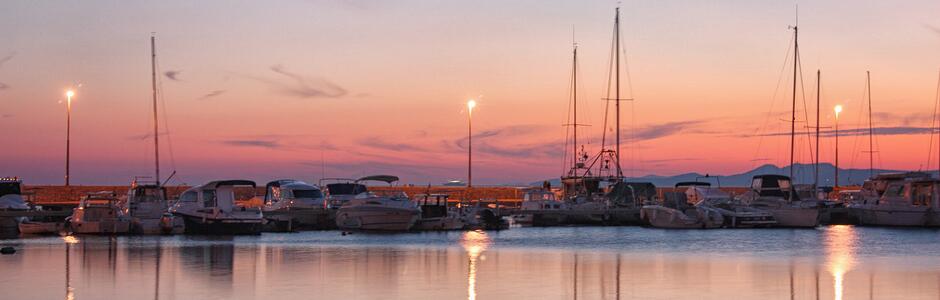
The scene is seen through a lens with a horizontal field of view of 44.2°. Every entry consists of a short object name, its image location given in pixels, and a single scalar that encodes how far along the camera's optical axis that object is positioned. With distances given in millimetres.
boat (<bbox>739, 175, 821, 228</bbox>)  65625
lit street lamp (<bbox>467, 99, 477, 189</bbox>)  85188
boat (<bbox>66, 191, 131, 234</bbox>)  53500
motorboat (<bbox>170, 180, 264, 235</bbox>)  51906
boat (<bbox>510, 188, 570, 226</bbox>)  70562
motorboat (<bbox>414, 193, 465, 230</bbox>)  59188
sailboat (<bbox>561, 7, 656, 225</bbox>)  72312
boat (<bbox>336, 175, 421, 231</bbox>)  57728
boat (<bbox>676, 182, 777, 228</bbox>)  64812
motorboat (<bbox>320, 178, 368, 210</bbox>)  68562
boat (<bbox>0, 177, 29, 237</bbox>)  60466
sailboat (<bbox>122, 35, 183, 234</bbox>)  53447
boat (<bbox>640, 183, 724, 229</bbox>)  64500
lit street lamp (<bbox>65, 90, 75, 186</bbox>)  74544
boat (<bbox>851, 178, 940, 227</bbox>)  65312
